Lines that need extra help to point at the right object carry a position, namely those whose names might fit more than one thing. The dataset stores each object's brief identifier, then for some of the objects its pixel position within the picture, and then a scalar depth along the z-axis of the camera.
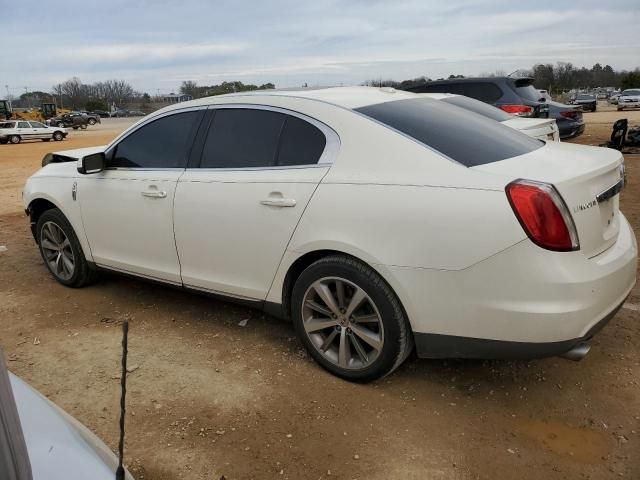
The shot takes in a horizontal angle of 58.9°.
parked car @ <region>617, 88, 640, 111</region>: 36.56
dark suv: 10.23
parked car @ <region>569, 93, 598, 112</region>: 37.49
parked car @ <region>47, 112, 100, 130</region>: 50.09
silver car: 1.11
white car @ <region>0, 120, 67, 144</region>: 32.66
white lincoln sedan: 2.60
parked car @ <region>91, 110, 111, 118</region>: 85.25
